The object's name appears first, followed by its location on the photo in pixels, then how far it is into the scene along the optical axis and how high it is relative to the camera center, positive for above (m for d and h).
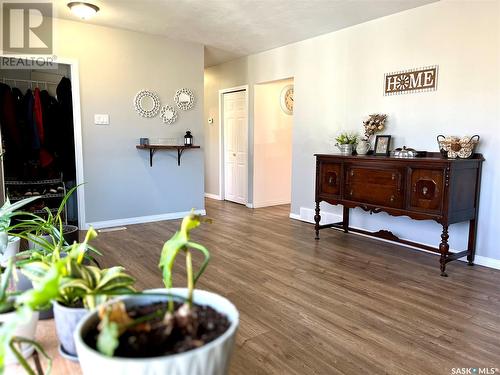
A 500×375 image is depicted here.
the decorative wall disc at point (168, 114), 4.98 +0.41
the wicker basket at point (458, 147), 3.12 -0.01
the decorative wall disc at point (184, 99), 5.08 +0.64
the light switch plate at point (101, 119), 4.48 +0.30
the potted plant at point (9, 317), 0.73 -0.35
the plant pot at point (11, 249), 1.16 -0.35
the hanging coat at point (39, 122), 4.30 +0.25
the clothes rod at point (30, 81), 4.66 +0.82
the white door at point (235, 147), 6.19 -0.04
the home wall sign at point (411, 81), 3.54 +0.66
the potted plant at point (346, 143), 4.14 +0.03
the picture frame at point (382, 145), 3.87 +0.01
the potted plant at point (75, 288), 0.72 -0.30
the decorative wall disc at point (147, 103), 4.76 +0.54
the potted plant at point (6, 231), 1.16 -0.28
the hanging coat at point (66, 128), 4.50 +0.19
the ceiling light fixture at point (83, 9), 3.53 +1.32
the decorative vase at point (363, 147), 4.00 -0.02
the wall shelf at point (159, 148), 4.75 -0.05
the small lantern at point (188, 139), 5.09 +0.07
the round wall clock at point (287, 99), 6.15 +0.77
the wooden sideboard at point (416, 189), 3.04 -0.40
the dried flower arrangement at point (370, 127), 3.95 +0.20
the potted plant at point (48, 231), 1.21 -0.33
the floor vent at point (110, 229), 4.48 -1.07
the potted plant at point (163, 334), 0.53 -0.31
